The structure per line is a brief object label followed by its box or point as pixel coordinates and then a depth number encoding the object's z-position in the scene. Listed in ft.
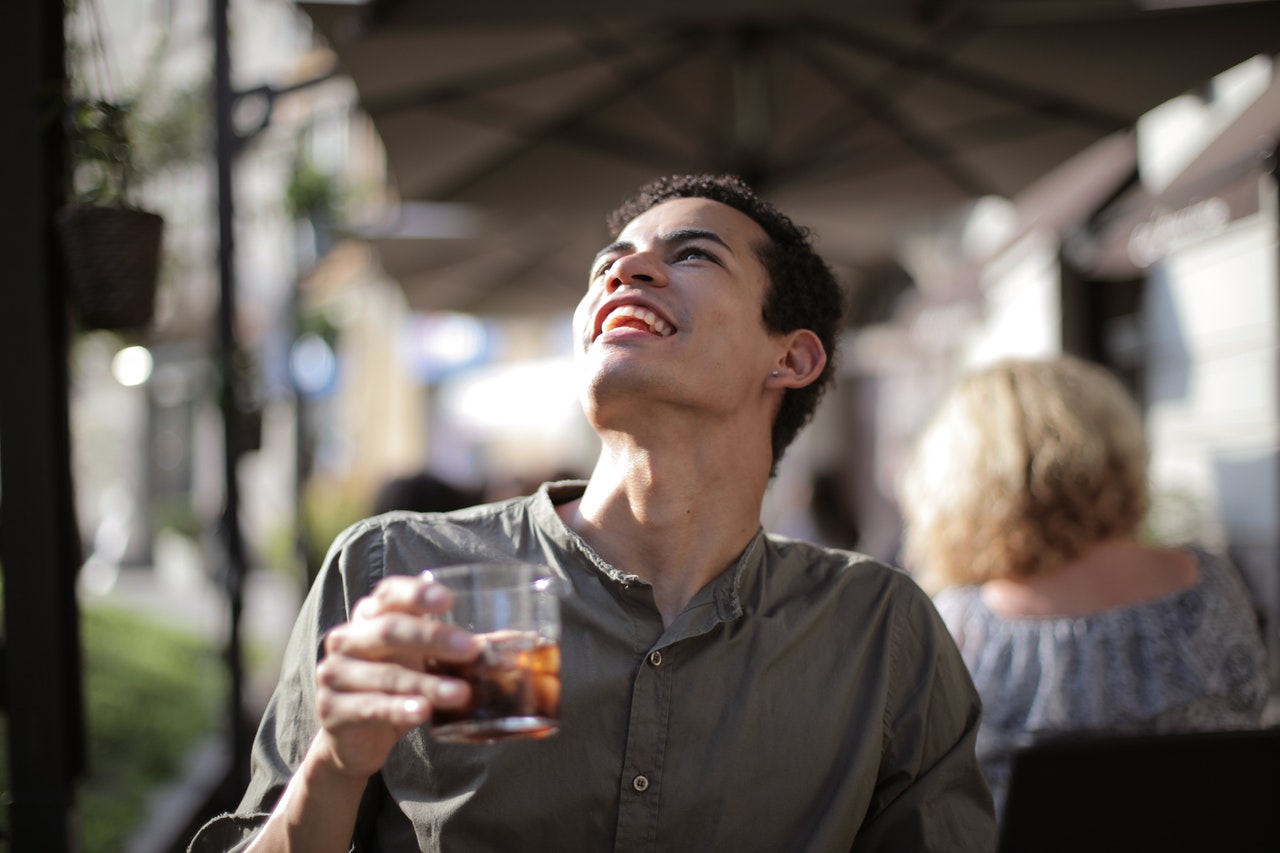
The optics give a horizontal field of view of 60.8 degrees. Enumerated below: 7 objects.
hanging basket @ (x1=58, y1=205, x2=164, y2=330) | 7.22
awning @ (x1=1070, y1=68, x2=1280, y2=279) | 12.19
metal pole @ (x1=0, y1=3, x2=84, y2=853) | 6.99
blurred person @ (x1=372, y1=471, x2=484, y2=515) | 14.62
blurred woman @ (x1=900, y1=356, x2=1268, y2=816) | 7.97
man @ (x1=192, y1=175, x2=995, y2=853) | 5.29
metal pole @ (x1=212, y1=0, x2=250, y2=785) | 13.26
